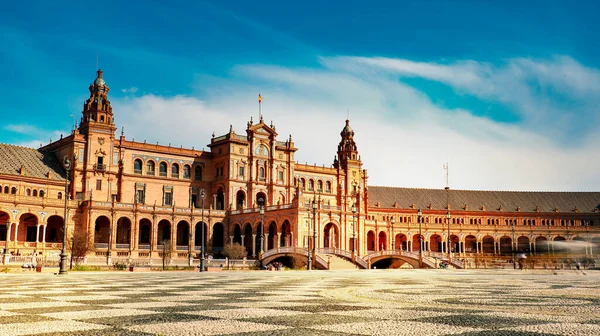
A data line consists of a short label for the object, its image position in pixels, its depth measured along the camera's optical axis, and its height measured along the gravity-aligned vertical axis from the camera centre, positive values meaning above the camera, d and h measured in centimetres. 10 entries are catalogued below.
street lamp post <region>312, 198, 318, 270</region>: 6694 -67
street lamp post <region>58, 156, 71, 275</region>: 3688 -139
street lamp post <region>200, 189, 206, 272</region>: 5086 -190
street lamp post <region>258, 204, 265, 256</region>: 6425 -46
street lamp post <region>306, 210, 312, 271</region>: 6038 -208
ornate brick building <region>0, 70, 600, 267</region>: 7600 +549
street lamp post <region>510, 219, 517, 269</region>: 10735 -63
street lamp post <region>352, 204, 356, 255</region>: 8381 +120
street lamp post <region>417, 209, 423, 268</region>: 7522 -231
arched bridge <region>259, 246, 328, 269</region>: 6568 -152
